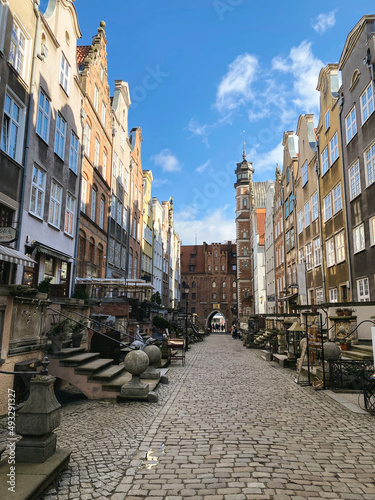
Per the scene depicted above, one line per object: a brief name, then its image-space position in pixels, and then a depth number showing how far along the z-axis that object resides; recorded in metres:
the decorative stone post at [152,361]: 11.60
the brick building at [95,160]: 22.64
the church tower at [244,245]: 70.56
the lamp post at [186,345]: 26.89
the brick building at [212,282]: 81.19
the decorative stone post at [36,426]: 4.55
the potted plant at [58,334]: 9.52
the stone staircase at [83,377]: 9.19
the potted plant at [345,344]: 13.17
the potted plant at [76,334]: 10.86
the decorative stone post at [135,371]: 9.08
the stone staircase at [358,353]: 11.28
